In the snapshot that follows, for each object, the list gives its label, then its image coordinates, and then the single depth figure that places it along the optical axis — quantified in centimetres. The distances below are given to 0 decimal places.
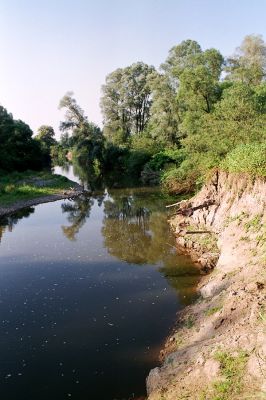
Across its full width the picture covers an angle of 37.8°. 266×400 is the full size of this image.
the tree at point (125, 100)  8662
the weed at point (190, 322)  1485
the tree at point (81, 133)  8000
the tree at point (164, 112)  6525
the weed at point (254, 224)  1944
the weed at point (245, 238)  1945
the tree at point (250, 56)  6812
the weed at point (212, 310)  1418
